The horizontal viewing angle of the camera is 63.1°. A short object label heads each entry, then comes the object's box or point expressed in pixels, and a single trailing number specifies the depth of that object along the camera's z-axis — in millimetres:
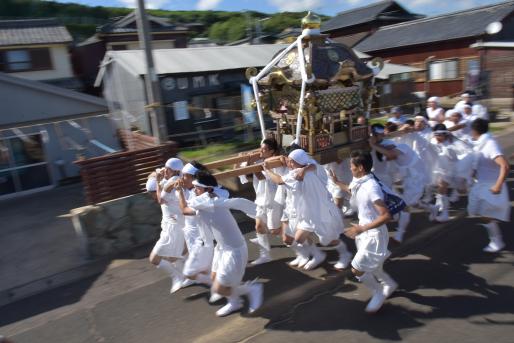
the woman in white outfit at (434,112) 8461
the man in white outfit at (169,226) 5062
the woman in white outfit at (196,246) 4668
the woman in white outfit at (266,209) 5719
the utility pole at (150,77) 7078
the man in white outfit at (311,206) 5051
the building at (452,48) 19578
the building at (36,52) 22281
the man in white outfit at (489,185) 5184
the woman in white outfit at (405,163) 6293
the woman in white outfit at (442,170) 6754
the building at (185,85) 15875
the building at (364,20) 29094
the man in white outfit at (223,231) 4238
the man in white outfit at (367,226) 4027
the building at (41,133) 12773
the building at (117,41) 26859
